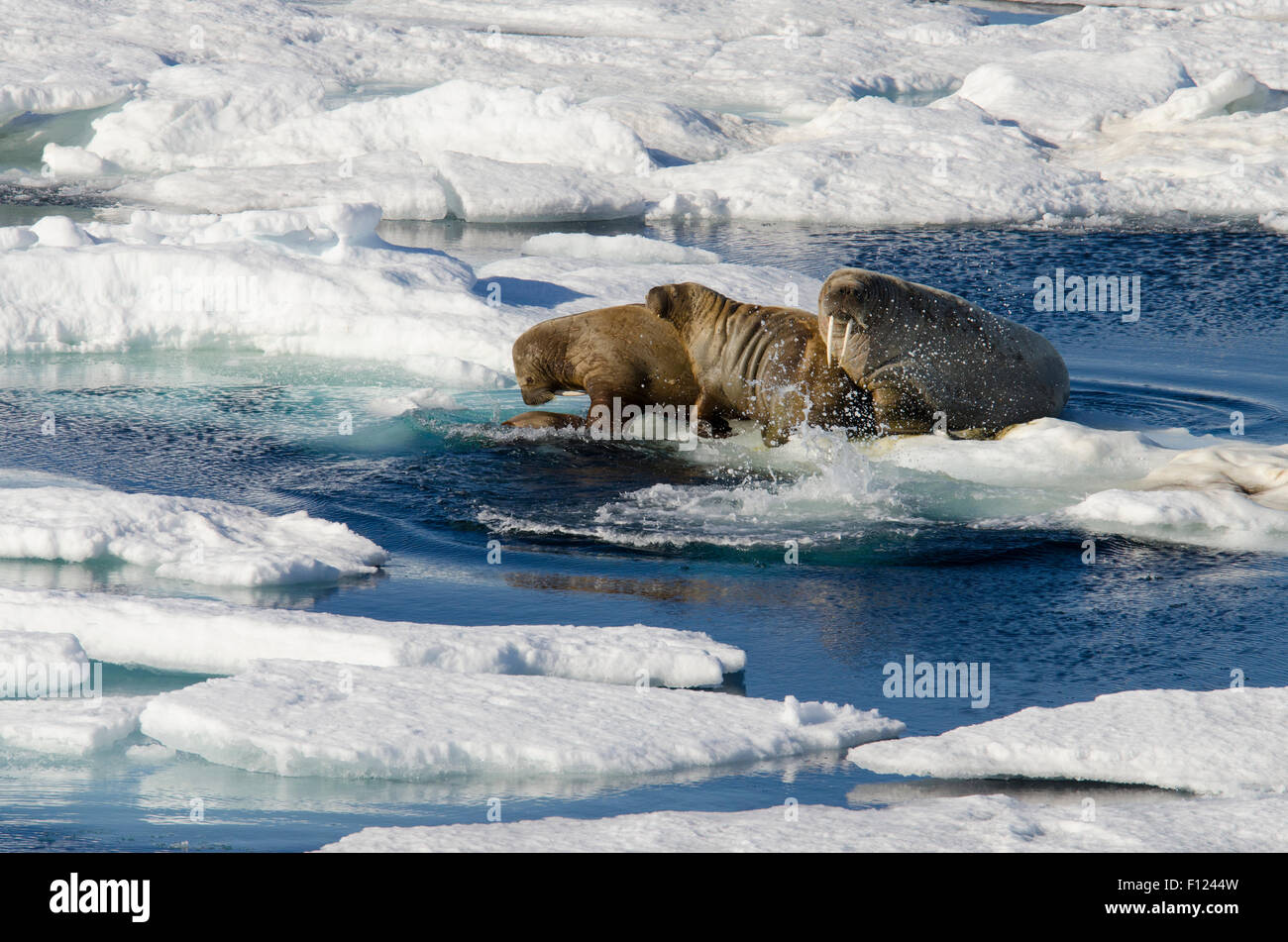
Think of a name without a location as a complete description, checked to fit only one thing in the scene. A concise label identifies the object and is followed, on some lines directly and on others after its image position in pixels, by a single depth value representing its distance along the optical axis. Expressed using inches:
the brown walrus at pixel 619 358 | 612.7
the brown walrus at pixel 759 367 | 588.4
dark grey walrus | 589.9
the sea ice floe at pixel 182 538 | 425.1
